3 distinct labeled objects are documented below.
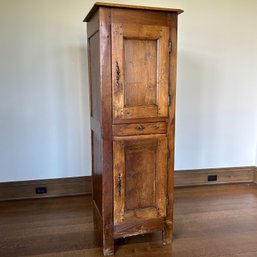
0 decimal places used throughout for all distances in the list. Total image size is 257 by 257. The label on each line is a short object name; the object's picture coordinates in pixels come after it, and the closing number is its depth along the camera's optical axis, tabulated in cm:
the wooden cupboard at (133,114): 177
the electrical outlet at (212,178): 338
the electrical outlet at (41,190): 297
